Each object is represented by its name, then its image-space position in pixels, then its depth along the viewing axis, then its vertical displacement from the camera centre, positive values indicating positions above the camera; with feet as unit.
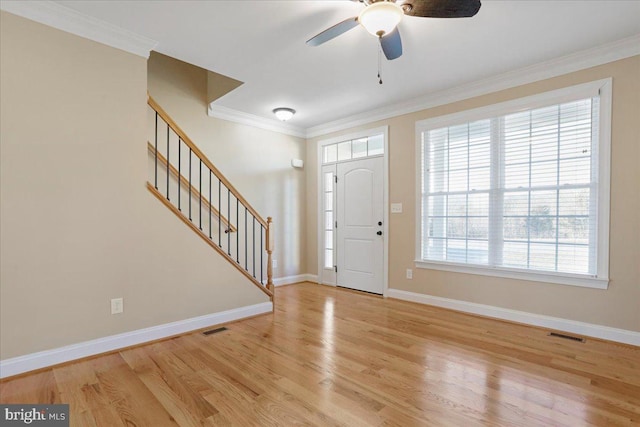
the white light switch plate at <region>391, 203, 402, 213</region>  14.41 +0.10
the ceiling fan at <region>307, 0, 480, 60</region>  6.16 +3.96
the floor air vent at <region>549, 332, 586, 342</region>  9.67 -3.90
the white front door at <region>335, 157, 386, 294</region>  15.25 -0.75
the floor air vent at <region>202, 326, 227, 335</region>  10.25 -3.99
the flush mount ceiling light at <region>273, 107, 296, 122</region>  14.42 +4.38
